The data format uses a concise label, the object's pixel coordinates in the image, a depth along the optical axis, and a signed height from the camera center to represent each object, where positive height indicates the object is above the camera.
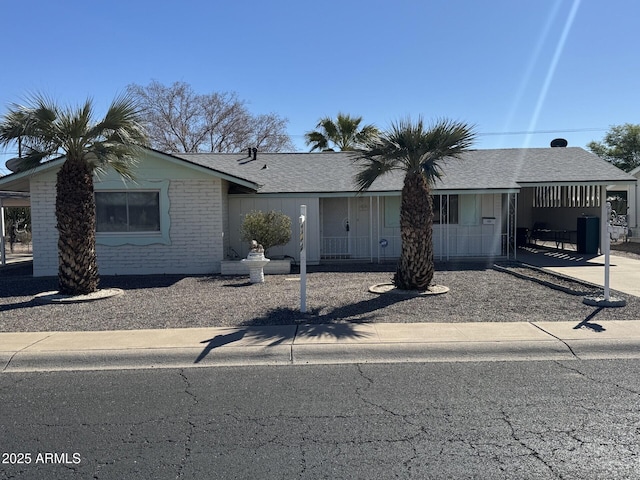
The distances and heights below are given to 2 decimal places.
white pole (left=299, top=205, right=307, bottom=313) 8.63 -0.74
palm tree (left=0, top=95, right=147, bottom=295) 10.06 +1.60
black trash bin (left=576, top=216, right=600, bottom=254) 17.53 -0.37
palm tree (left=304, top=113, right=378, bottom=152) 30.03 +5.57
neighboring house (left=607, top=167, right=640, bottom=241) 24.27 +0.61
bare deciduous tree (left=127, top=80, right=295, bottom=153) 37.97 +7.73
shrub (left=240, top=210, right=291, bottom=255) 14.00 -0.01
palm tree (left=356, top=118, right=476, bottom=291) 10.23 +1.03
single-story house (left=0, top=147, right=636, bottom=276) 14.45 +0.76
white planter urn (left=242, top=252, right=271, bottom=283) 12.49 -0.88
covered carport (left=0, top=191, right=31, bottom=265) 17.56 +1.00
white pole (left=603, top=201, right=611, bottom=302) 8.73 -0.42
